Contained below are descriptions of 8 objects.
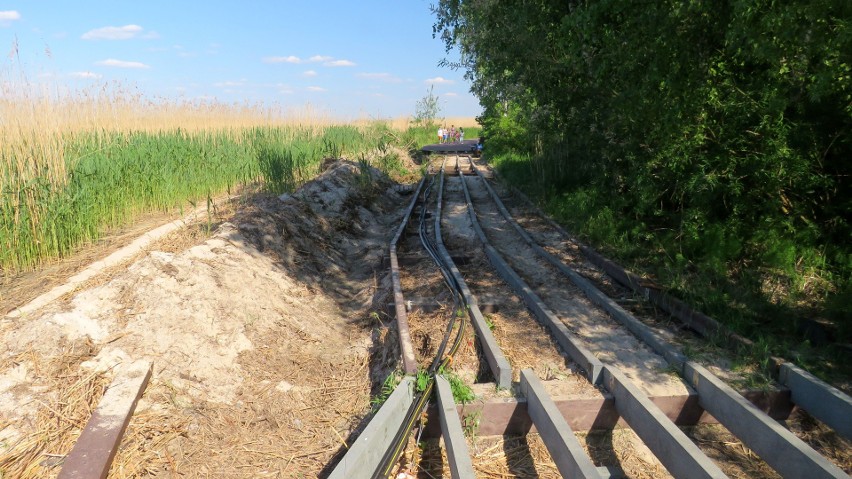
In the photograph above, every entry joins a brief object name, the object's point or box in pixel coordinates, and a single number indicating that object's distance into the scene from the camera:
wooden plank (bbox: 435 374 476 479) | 3.28
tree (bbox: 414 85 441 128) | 40.44
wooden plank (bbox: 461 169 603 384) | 4.76
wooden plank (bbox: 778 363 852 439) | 3.94
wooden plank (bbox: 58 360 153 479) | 3.28
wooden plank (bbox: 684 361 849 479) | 3.37
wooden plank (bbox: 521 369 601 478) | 3.28
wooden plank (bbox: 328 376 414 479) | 3.14
